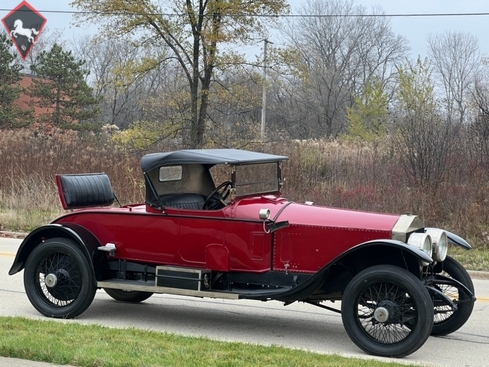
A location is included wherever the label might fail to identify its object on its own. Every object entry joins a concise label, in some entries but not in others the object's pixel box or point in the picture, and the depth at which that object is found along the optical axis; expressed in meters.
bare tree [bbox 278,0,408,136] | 50.75
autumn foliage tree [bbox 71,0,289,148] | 26.62
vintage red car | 6.75
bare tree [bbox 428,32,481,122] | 53.35
